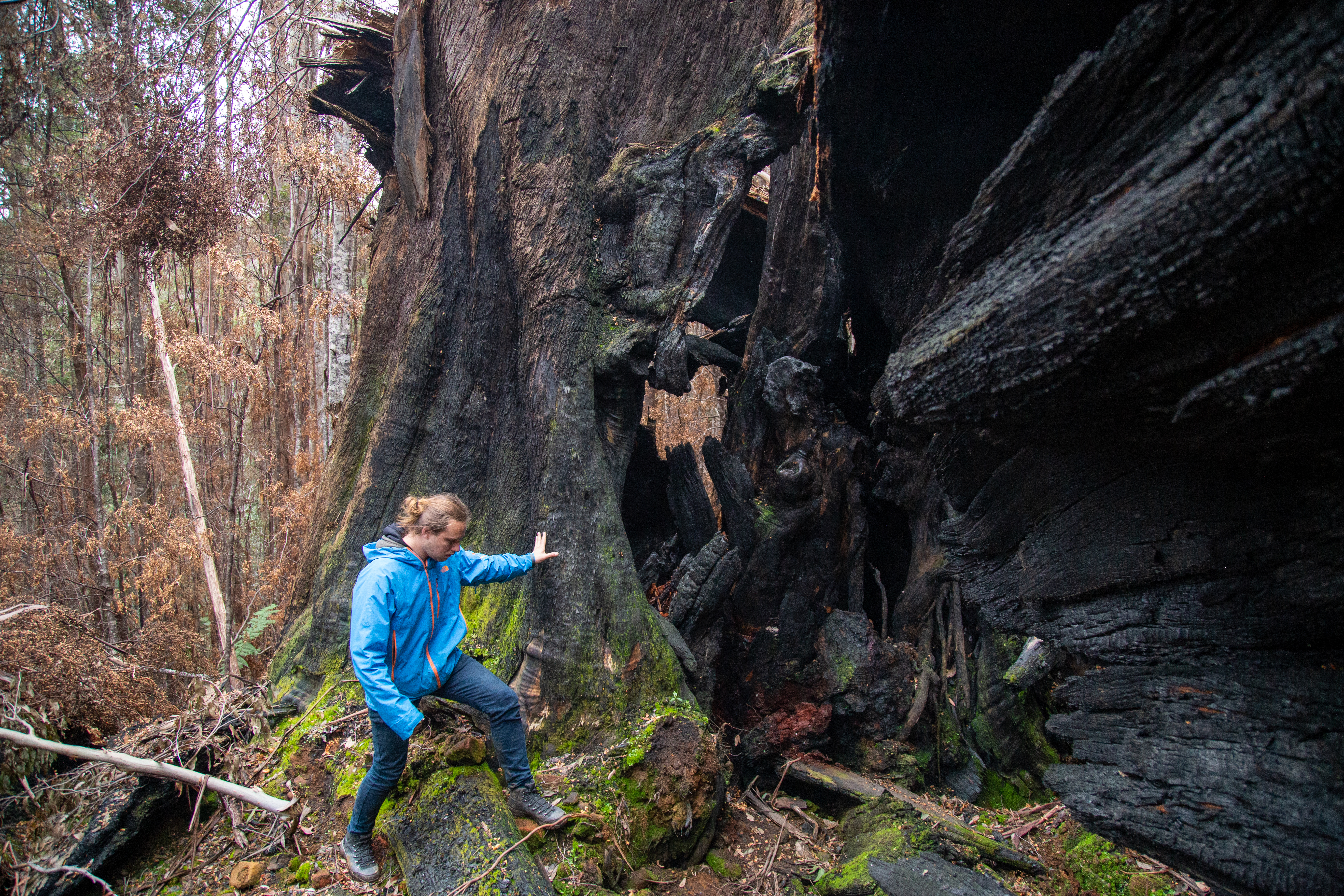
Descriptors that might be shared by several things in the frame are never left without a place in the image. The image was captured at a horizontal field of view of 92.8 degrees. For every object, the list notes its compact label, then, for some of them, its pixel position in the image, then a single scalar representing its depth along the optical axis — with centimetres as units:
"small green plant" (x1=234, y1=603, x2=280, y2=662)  628
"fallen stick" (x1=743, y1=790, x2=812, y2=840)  423
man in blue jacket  298
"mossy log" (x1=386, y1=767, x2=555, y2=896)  291
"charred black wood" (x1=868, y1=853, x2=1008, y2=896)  321
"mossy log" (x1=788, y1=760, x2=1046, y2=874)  363
